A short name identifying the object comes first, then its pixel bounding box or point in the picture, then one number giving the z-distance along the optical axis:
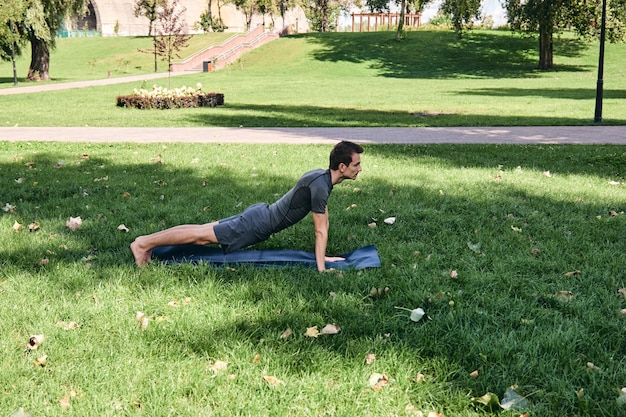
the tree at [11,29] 26.17
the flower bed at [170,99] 19.28
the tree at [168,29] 22.75
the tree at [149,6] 63.47
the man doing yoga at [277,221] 4.25
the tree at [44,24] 29.50
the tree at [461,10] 36.66
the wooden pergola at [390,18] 69.54
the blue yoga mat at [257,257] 4.40
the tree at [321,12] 80.69
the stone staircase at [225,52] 47.66
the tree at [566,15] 35.59
